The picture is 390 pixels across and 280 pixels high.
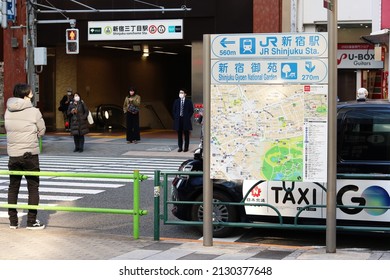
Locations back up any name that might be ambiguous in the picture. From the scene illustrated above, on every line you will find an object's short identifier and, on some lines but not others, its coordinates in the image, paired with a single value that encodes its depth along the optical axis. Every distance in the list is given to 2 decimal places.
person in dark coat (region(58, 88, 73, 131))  33.19
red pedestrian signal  26.55
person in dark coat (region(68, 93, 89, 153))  24.47
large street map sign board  8.82
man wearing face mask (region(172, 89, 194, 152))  24.67
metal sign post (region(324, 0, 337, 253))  8.66
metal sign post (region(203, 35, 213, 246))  9.16
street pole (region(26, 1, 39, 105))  25.98
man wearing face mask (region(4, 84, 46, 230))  10.59
